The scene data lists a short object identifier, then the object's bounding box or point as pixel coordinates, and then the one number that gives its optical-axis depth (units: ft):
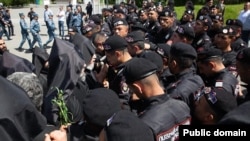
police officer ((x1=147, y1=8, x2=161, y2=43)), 19.54
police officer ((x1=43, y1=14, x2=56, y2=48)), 37.61
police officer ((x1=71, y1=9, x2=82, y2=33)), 40.51
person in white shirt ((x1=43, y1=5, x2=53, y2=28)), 41.21
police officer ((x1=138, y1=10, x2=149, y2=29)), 23.40
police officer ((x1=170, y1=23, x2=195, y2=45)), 13.81
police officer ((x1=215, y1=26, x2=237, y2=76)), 12.34
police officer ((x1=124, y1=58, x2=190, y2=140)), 6.10
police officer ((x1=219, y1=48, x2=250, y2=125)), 3.94
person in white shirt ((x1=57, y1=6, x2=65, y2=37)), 45.03
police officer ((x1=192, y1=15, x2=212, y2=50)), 15.61
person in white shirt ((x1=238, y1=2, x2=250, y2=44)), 25.81
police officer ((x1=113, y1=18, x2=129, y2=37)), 15.97
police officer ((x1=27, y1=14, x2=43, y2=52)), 35.36
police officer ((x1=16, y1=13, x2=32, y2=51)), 36.45
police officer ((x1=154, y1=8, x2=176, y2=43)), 17.30
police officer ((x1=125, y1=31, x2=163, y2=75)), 12.39
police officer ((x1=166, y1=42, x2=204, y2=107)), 8.80
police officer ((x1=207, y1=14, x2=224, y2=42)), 17.48
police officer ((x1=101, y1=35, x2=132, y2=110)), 9.47
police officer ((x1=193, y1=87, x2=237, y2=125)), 6.70
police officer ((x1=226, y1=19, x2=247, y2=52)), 14.30
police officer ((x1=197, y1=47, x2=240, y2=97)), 9.47
